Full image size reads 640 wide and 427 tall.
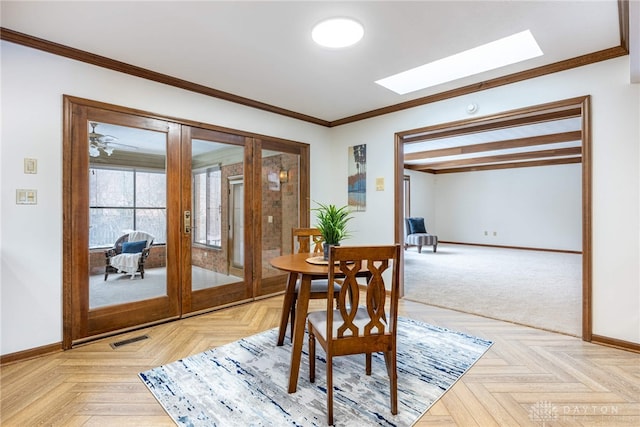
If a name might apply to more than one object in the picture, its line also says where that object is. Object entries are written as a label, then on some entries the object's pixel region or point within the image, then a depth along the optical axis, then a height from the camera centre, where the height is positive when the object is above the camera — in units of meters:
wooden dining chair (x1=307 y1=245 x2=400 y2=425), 1.67 -0.59
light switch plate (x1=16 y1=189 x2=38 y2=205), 2.30 +0.11
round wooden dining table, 1.92 -0.56
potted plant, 2.30 -0.11
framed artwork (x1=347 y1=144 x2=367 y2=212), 4.31 +0.47
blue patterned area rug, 1.70 -1.08
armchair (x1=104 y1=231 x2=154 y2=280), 2.79 -0.38
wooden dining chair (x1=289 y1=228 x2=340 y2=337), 2.36 -0.58
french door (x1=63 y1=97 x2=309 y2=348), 2.59 -0.04
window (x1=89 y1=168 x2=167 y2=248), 2.69 +0.07
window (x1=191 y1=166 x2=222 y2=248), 3.31 +0.05
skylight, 2.64 +1.39
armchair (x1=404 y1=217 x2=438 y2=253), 7.88 -0.60
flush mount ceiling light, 2.17 +1.28
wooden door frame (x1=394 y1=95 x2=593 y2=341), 2.62 +0.05
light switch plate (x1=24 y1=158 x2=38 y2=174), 2.33 +0.34
